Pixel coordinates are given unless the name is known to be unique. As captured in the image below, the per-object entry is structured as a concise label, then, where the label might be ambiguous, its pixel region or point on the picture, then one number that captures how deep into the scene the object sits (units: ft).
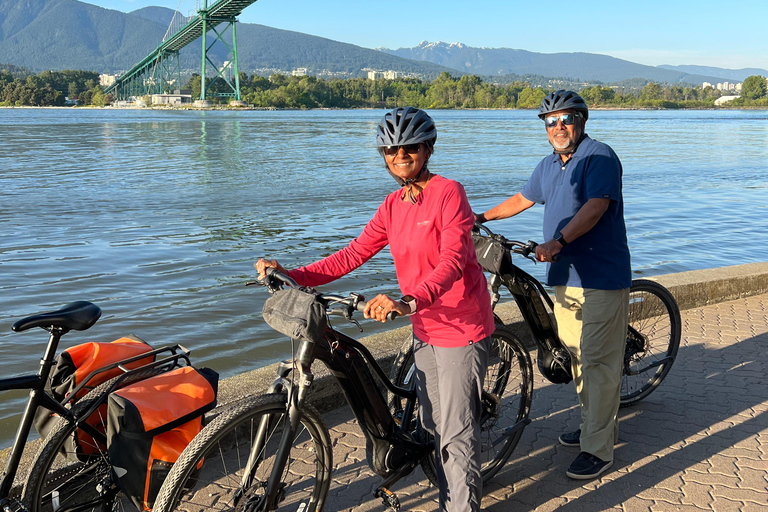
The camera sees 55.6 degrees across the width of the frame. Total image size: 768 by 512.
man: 12.20
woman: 9.28
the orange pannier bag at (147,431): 8.43
